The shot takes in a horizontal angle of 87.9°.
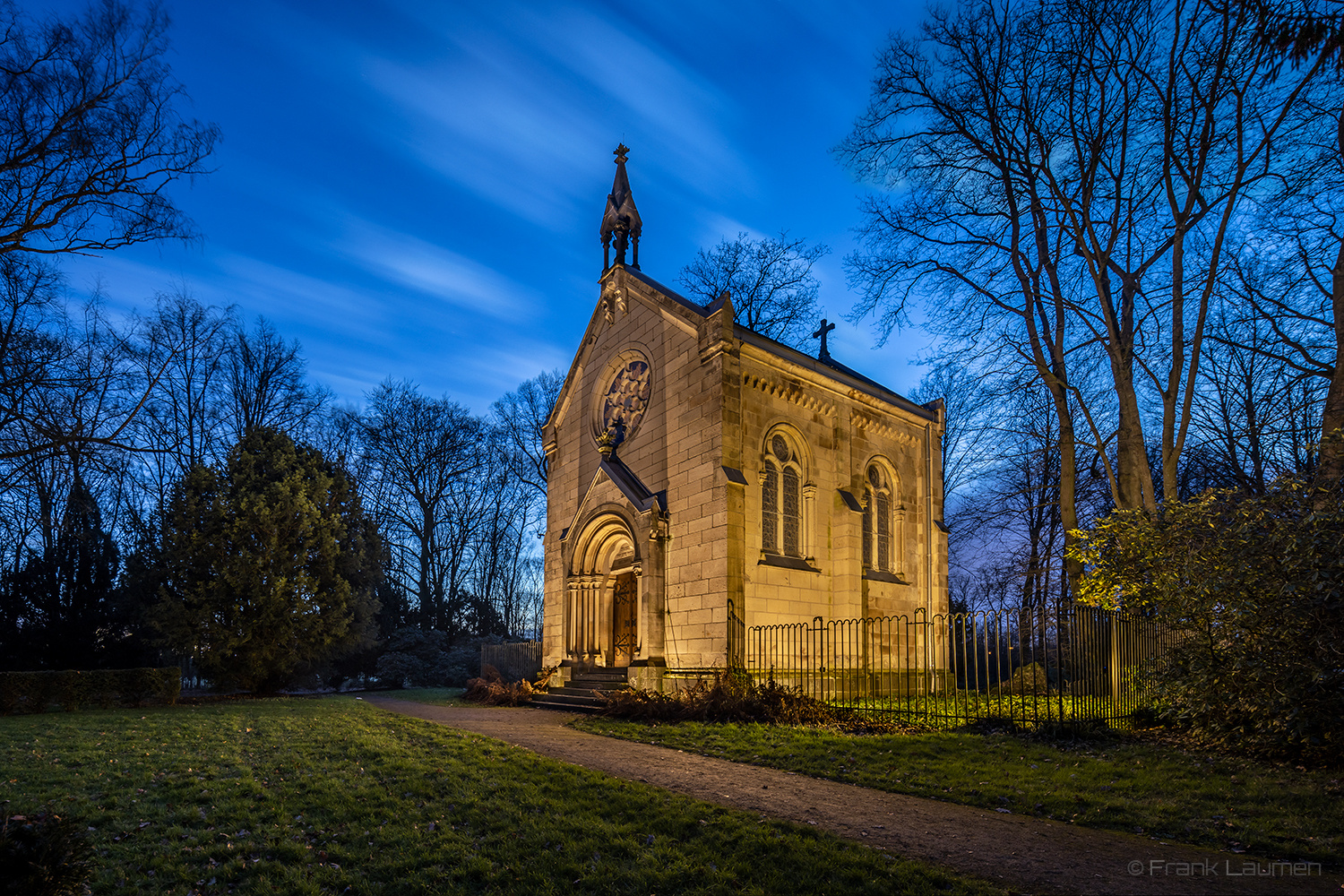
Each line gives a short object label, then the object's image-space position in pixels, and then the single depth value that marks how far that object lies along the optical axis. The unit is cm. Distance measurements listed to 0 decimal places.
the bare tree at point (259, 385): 2573
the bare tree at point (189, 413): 2288
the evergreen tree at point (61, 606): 1859
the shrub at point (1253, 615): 729
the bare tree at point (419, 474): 3170
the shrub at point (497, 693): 1702
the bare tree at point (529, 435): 3450
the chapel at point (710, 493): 1480
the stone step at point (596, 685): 1552
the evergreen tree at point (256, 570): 1761
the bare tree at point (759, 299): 2809
